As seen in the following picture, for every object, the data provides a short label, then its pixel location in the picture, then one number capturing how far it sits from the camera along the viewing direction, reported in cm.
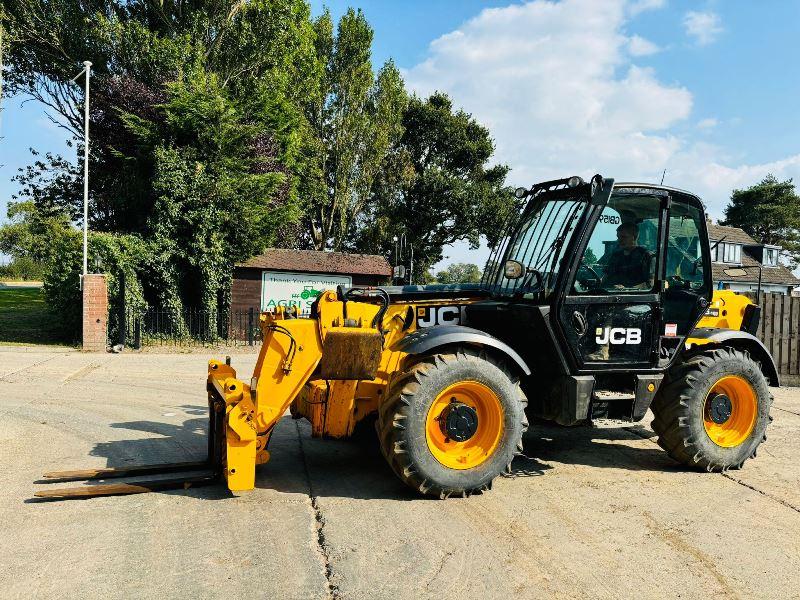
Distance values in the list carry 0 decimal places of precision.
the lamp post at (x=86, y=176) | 1606
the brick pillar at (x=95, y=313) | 1557
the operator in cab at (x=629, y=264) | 566
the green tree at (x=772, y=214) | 5547
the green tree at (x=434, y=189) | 3562
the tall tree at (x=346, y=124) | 3117
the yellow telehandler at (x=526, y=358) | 502
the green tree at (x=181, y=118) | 1827
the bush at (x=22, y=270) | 5679
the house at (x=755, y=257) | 4253
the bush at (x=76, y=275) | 1650
